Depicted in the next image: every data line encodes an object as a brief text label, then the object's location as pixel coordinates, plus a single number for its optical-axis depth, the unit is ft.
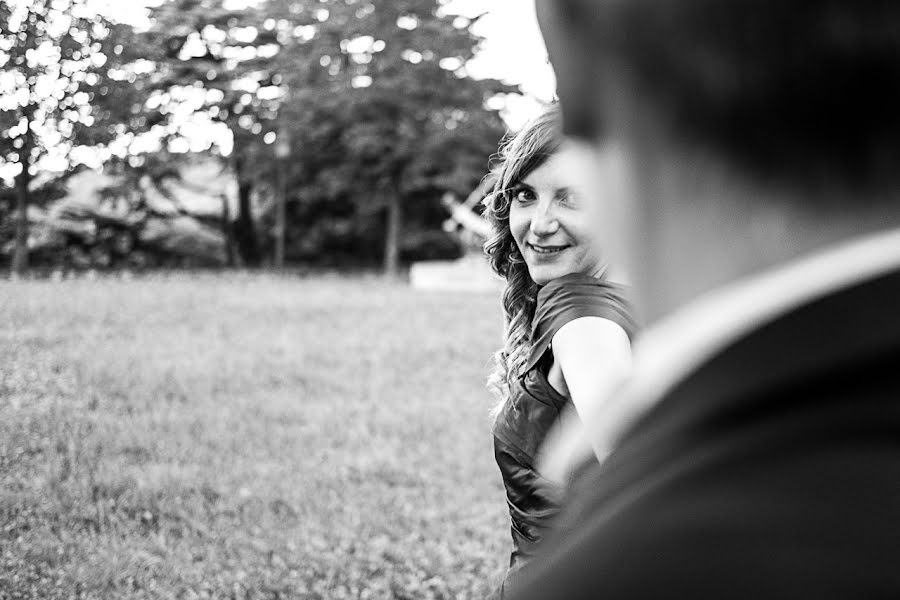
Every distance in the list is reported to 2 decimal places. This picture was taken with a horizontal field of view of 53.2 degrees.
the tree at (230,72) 106.63
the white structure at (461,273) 81.66
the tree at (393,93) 102.32
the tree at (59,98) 60.95
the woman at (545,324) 5.86
